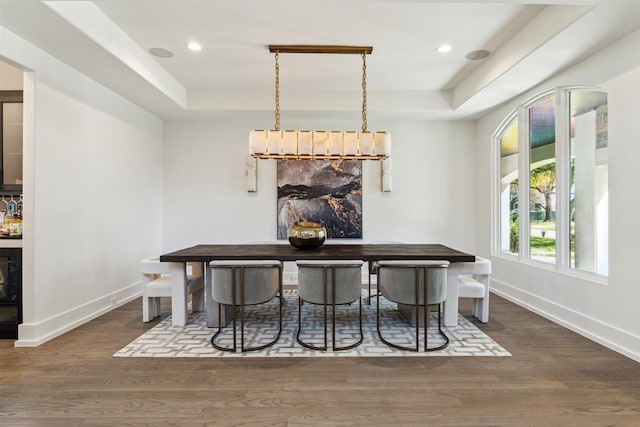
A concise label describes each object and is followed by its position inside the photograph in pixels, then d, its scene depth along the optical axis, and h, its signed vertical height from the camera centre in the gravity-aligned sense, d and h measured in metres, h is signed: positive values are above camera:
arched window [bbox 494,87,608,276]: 3.16 +0.39
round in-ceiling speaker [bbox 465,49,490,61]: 3.50 +1.75
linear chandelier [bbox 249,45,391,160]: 3.38 +0.74
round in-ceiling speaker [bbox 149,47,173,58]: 3.45 +1.74
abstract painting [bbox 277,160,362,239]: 5.23 +0.31
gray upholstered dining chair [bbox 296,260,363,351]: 2.75 -0.60
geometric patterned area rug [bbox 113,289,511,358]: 2.72 -1.16
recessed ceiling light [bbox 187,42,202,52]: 3.33 +1.73
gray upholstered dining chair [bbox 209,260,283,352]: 2.72 -0.59
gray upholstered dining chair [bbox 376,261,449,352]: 2.72 -0.59
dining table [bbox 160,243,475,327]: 3.08 -0.41
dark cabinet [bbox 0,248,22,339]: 2.96 -0.76
